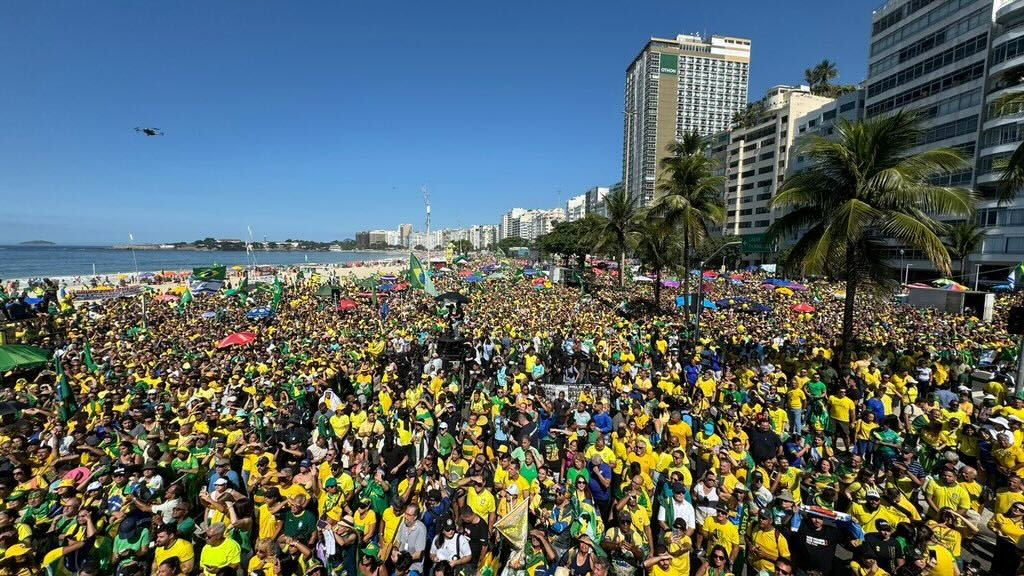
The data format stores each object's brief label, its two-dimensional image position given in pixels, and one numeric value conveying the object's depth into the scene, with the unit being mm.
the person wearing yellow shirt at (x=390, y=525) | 4992
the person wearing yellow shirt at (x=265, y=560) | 4406
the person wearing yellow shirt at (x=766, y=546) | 4488
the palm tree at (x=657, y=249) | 23075
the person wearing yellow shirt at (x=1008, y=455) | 6059
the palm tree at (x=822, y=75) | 72625
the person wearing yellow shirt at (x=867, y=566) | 4043
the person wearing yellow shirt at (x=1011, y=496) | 4898
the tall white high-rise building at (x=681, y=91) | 121750
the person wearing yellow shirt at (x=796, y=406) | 9023
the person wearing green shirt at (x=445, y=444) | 7210
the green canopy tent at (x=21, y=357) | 9508
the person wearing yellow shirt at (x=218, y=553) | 4555
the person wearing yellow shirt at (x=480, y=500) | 5387
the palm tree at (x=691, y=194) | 18969
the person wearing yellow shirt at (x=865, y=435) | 7430
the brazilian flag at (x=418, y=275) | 18219
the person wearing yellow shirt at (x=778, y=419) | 7840
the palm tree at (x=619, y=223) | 31406
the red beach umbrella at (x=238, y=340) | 14430
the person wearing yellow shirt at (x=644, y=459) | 6196
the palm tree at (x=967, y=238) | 36625
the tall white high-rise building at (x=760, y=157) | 67500
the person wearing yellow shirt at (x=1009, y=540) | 4660
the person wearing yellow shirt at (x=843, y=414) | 8148
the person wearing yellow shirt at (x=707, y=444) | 6730
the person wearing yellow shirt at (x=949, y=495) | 5121
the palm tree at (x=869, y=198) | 10164
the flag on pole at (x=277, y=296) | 22062
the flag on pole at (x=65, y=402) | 9828
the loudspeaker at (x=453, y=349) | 12984
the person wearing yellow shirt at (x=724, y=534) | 4754
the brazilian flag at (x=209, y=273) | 27672
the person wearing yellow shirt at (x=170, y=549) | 4492
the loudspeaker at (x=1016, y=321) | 8922
